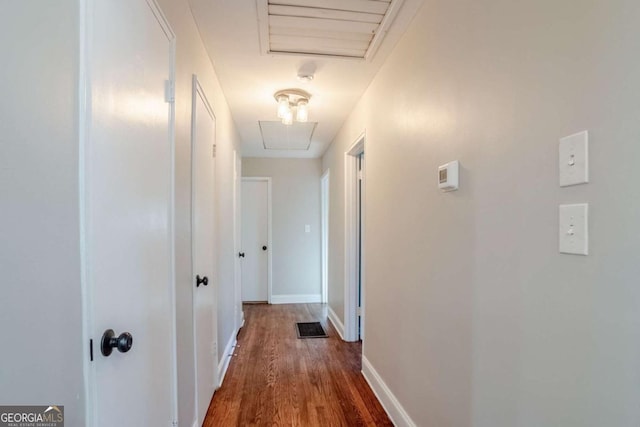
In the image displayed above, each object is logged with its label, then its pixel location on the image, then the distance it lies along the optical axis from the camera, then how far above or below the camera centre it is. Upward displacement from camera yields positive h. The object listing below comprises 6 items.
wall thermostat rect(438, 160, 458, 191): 1.36 +0.14
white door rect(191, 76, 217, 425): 1.84 -0.24
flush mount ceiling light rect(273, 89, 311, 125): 2.73 +0.91
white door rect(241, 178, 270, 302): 5.21 -0.44
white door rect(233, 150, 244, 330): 3.53 -0.29
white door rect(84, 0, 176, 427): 0.81 -0.01
